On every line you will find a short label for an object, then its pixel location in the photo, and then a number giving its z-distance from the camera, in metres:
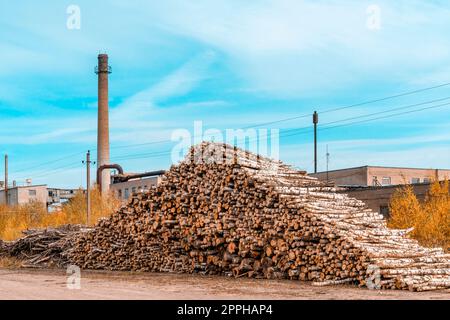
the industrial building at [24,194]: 98.44
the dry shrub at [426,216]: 29.48
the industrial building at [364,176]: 67.56
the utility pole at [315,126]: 61.18
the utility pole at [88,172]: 48.66
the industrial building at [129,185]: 85.94
